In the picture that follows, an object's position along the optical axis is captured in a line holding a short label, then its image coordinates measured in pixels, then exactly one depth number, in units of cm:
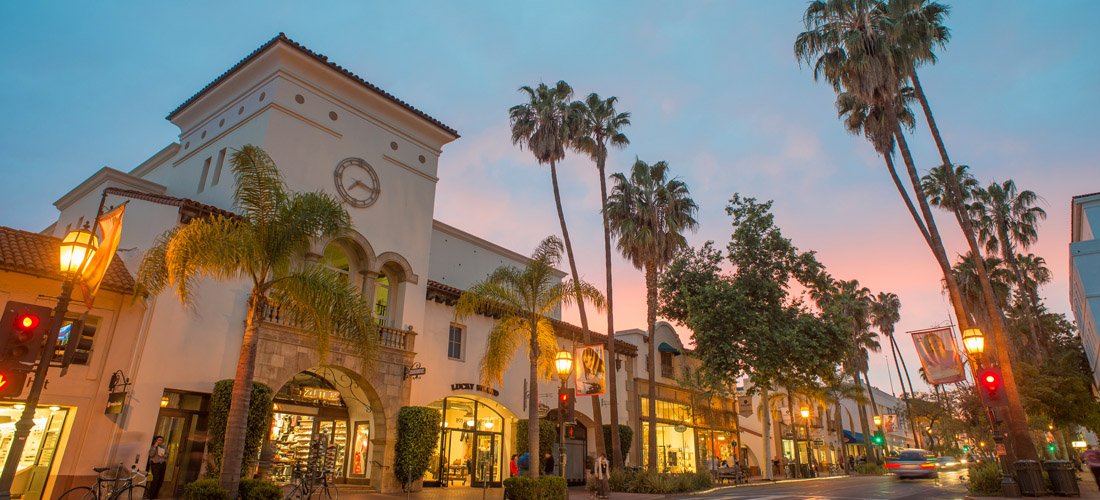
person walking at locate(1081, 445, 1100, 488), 1856
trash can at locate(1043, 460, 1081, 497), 1628
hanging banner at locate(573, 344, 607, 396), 2322
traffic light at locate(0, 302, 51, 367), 687
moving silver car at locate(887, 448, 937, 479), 3044
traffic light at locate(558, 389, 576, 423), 1579
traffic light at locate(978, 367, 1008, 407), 1595
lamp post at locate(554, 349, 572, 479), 1788
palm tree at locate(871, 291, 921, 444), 6184
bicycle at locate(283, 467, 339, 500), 1461
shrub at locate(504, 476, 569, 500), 1623
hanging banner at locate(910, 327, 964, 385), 1889
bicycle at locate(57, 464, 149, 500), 1271
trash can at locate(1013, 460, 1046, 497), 1647
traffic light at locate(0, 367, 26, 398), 674
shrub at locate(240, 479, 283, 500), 1240
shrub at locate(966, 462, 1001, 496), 1759
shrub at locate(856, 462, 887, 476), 4587
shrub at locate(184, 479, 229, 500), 1157
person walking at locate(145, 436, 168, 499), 1520
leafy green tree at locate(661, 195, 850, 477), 3162
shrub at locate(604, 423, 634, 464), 3000
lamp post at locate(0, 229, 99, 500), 714
